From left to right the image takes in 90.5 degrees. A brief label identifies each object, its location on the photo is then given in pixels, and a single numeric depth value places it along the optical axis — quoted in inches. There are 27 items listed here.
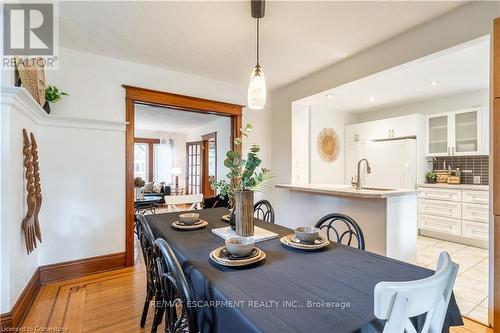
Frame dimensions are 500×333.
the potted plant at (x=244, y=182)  61.7
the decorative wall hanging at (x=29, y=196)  80.4
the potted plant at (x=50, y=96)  98.2
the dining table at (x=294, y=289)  30.4
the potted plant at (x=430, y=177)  172.8
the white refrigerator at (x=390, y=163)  169.2
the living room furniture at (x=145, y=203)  206.8
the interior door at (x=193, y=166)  302.3
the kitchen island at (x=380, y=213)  97.5
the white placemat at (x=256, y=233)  64.6
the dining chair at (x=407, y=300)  24.7
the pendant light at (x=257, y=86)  75.9
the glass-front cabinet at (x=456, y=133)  149.7
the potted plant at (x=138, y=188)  219.6
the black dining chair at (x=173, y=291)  37.3
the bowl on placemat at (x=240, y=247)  48.1
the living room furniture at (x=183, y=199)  118.4
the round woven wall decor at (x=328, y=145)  195.5
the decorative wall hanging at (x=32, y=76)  76.6
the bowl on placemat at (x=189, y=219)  78.5
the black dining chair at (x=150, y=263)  58.1
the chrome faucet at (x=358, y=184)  115.6
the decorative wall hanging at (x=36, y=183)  87.2
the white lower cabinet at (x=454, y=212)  141.1
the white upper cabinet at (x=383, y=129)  173.0
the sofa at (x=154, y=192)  267.2
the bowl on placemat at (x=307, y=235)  59.2
